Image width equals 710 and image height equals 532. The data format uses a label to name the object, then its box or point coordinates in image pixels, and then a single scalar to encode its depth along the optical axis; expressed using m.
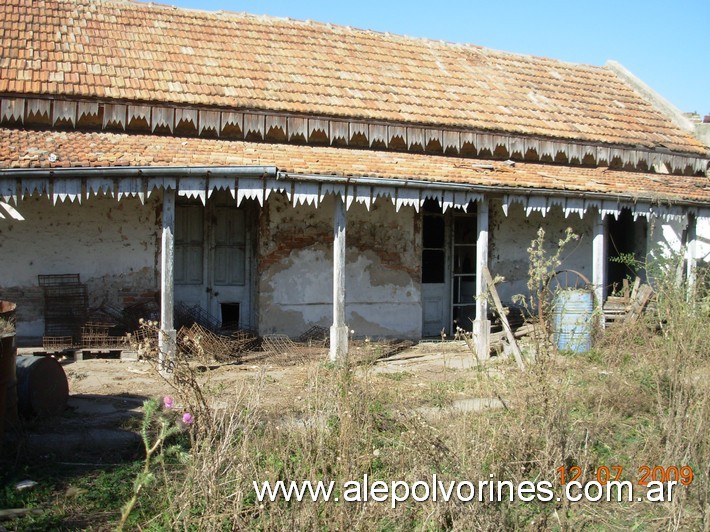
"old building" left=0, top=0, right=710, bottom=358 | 10.20
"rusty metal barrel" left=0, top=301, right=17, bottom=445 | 5.81
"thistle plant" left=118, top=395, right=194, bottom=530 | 3.44
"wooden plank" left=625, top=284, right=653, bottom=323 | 10.08
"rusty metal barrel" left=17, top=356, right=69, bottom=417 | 6.70
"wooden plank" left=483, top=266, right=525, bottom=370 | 7.16
